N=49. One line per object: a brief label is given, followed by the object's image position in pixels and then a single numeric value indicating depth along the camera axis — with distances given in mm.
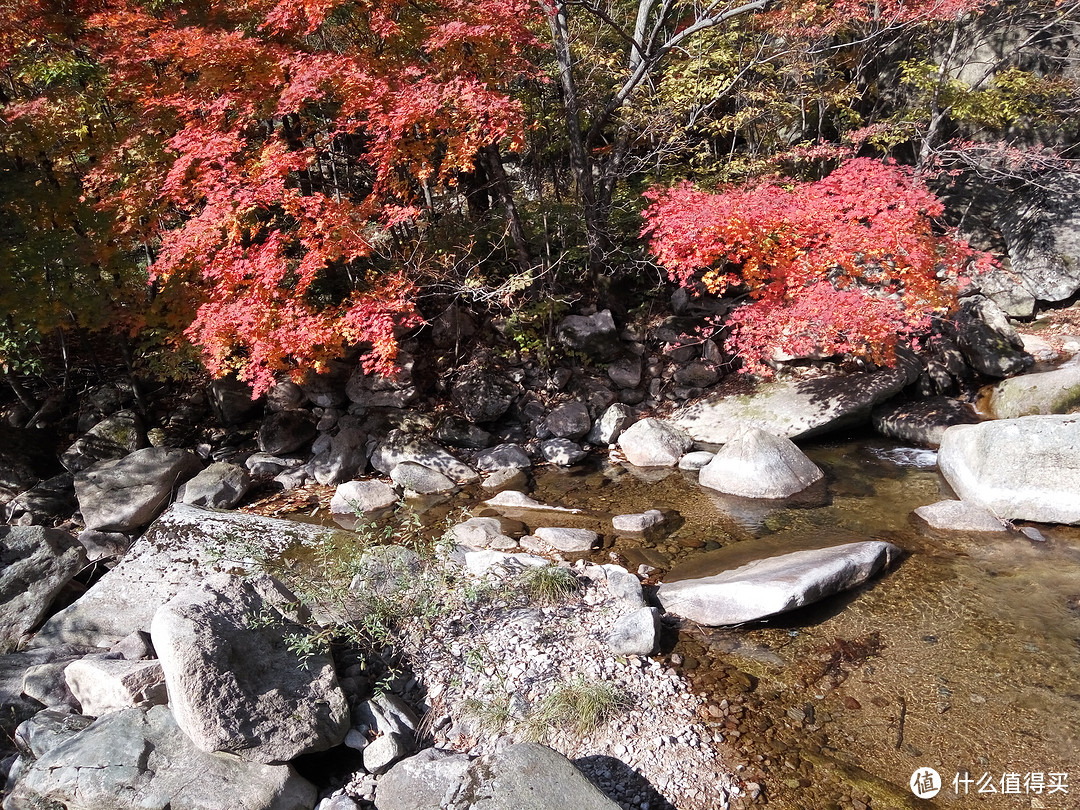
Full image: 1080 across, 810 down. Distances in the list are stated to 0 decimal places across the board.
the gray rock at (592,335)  11594
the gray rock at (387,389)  11148
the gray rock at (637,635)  5480
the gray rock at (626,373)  11570
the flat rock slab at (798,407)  9977
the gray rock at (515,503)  8898
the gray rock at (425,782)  4027
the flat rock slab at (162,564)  6230
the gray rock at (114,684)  4812
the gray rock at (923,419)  9711
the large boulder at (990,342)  10656
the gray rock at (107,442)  10234
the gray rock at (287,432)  11023
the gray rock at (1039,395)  9109
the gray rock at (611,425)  10750
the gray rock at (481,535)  7699
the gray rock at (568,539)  7621
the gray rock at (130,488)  8859
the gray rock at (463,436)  10898
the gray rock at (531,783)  3645
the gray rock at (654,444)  9961
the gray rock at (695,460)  9633
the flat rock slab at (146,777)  4027
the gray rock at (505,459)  10195
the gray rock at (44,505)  9297
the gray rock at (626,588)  6085
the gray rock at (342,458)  10297
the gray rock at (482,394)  11102
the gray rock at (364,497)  9273
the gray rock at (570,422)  10820
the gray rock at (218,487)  9398
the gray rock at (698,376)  11422
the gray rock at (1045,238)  12688
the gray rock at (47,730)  4609
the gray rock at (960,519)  7270
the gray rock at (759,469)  8609
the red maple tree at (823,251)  8672
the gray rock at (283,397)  11383
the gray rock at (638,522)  7992
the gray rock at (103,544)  8062
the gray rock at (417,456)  10094
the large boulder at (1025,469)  7207
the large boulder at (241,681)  4172
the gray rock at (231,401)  11406
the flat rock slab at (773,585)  5762
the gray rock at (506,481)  9688
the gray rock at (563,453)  10258
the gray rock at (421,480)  9773
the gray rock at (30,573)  6320
